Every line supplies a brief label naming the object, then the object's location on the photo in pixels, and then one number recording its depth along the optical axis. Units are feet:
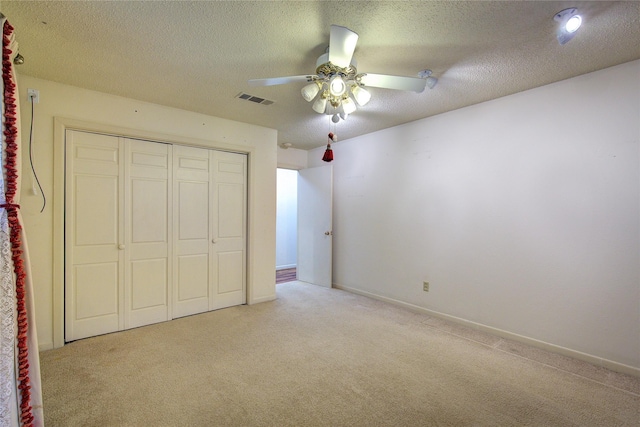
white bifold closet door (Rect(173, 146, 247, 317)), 11.67
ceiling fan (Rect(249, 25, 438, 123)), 6.22
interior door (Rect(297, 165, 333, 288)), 16.34
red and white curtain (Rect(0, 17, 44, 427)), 3.62
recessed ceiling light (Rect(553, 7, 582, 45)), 5.89
